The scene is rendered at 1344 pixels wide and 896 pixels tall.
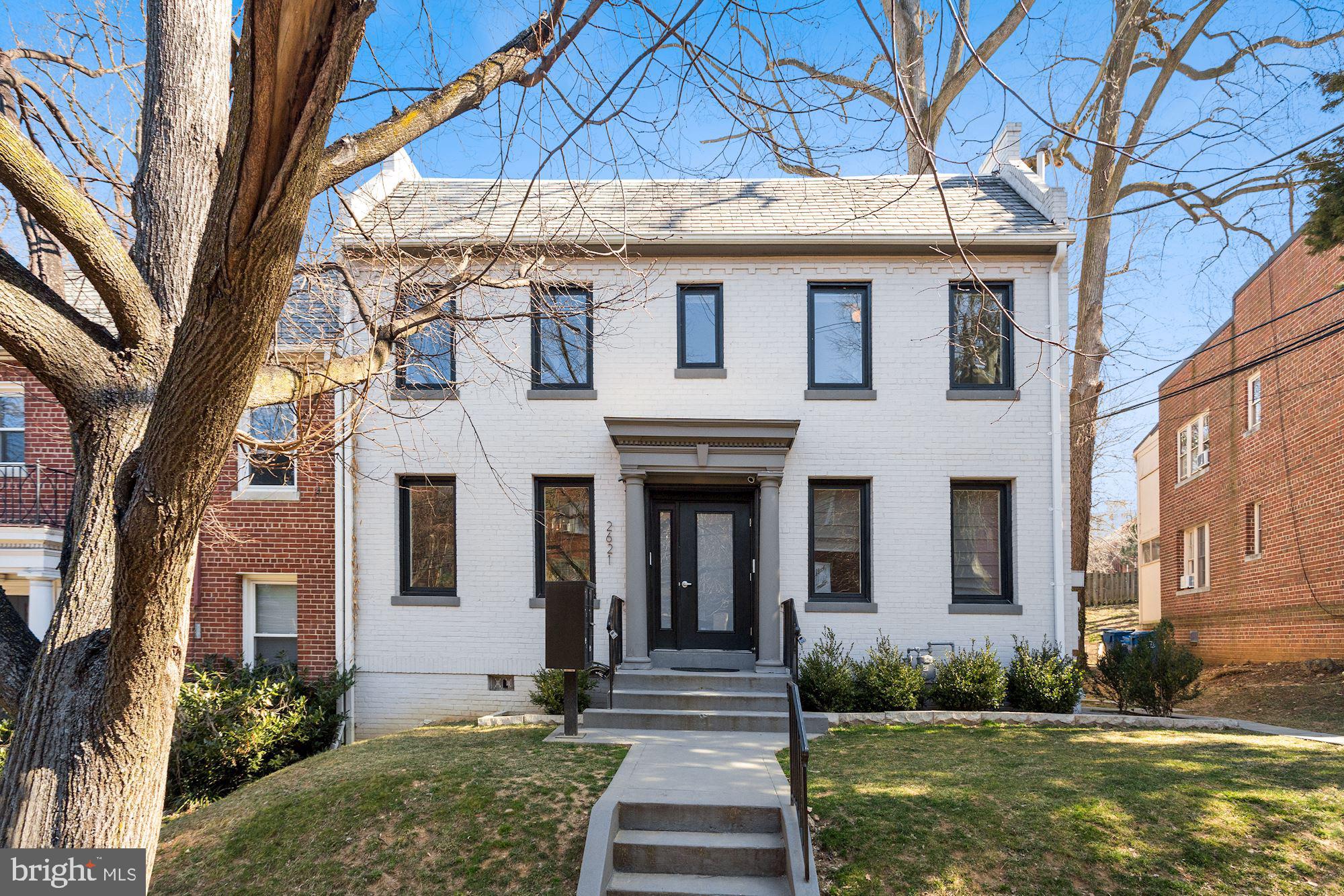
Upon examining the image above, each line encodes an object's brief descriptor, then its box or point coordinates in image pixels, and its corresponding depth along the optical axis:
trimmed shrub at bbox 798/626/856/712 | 10.78
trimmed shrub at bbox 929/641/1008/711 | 10.84
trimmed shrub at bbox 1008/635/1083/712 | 10.98
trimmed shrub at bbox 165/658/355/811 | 9.68
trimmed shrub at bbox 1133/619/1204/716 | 11.30
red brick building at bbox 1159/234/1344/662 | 15.17
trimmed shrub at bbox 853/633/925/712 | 10.77
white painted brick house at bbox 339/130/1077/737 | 11.88
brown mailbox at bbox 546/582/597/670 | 9.16
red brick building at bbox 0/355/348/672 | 12.13
